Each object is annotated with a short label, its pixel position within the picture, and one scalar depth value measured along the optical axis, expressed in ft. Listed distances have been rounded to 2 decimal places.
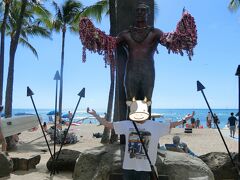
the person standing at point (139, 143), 7.25
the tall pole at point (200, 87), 10.32
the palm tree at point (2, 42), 28.88
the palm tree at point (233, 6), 33.93
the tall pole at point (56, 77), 15.05
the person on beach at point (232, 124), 36.79
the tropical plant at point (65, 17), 44.77
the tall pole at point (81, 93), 12.47
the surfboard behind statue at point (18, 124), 26.48
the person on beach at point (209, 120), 59.17
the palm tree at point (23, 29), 26.26
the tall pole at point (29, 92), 13.70
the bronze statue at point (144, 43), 9.61
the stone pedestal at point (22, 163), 16.23
